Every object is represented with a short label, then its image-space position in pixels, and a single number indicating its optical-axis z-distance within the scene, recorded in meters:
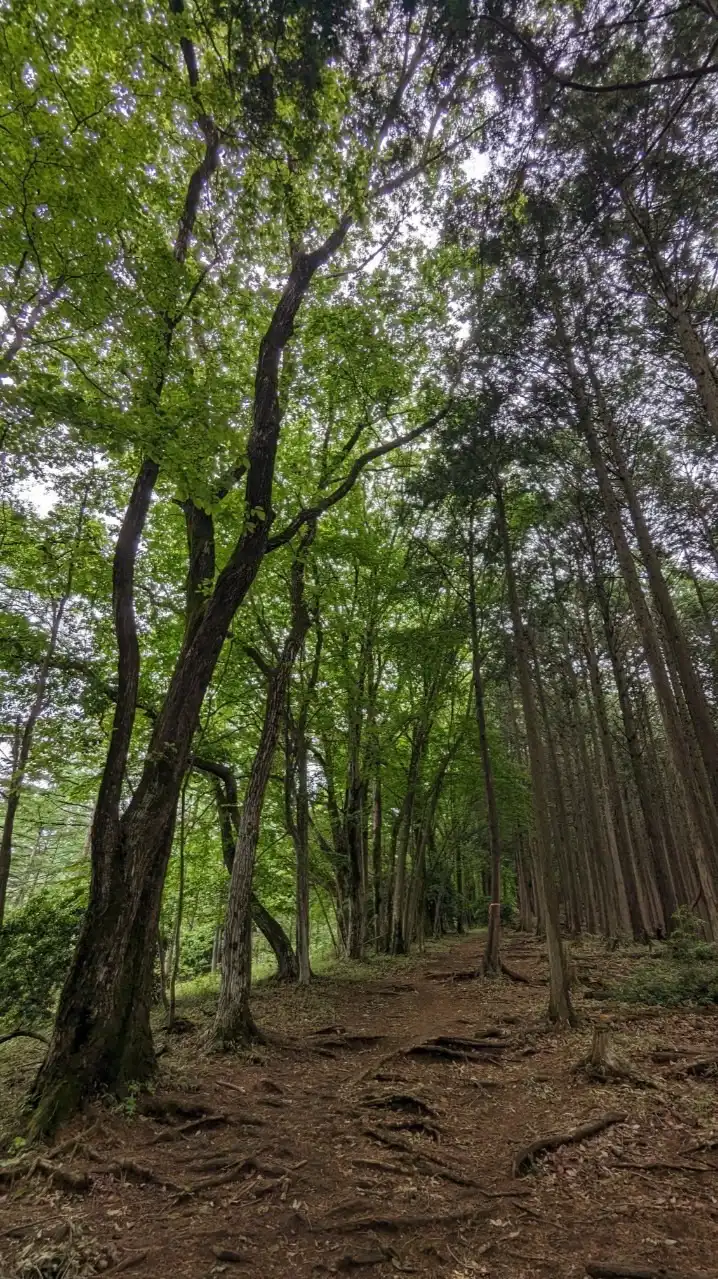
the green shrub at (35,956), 8.65
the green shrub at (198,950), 20.36
